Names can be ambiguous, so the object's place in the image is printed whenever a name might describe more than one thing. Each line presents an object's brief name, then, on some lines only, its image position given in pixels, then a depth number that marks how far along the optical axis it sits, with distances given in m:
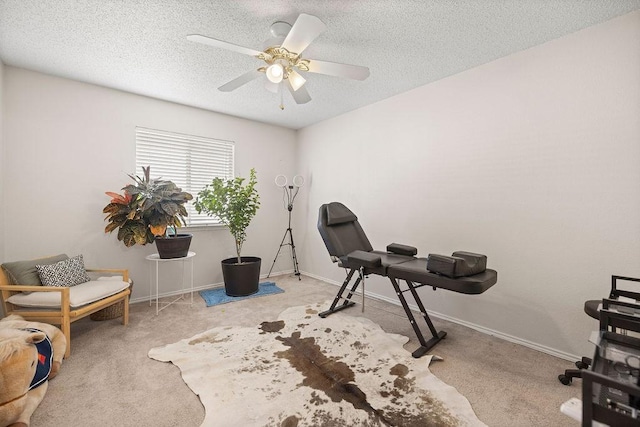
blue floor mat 3.54
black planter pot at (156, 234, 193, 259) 3.16
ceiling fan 1.83
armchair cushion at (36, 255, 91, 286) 2.45
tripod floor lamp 4.91
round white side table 3.19
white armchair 2.22
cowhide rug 1.59
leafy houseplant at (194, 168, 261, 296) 3.70
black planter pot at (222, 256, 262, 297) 3.73
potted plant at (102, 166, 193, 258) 3.01
